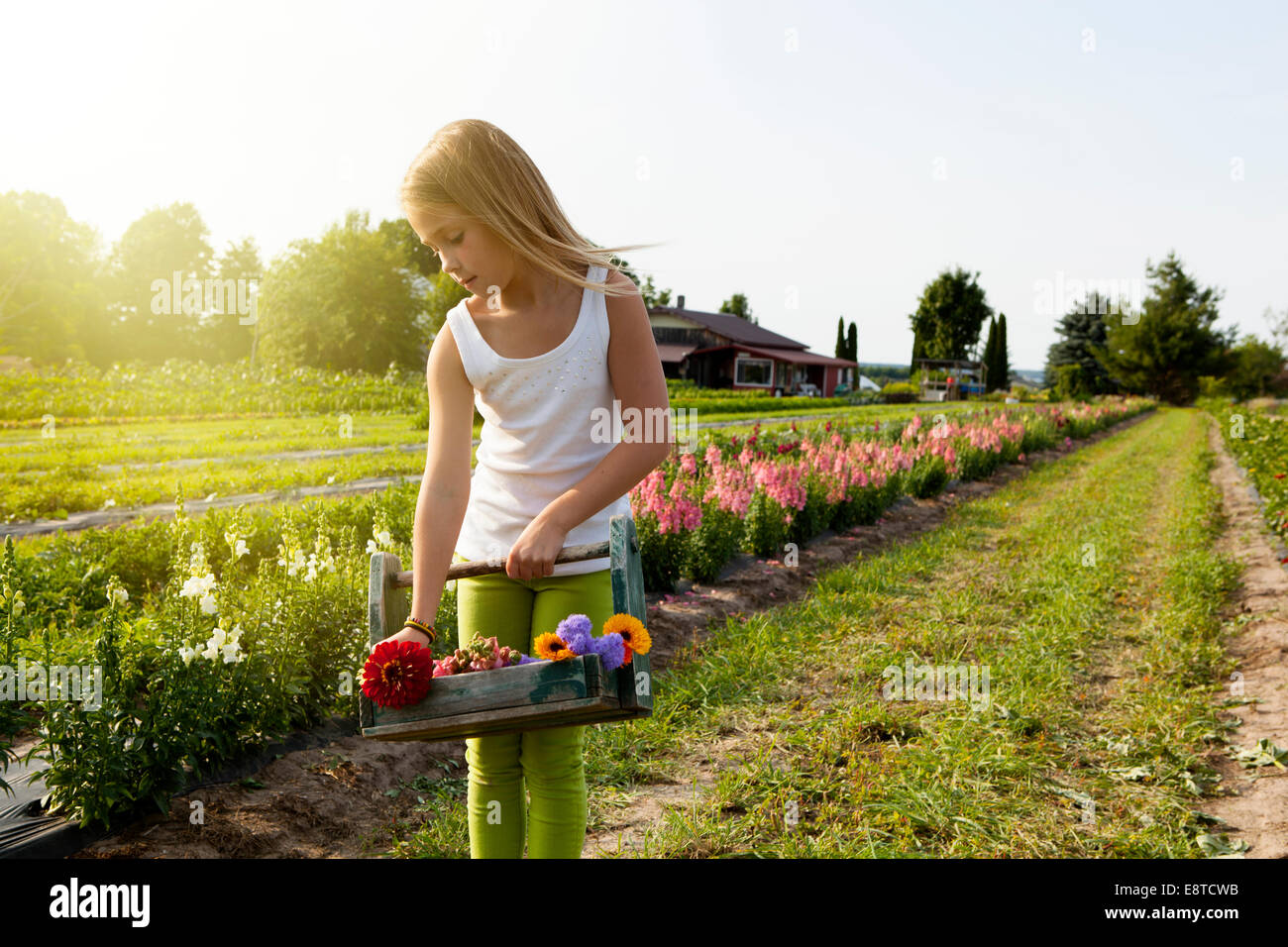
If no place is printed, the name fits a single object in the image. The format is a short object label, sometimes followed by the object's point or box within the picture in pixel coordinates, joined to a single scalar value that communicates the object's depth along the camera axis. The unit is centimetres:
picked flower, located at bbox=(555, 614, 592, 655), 151
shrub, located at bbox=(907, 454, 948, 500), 1063
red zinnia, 150
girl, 167
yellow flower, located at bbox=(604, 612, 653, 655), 153
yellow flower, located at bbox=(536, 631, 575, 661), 149
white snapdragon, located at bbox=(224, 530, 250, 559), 352
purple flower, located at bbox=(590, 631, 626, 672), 150
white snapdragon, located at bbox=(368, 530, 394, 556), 385
